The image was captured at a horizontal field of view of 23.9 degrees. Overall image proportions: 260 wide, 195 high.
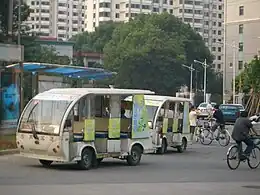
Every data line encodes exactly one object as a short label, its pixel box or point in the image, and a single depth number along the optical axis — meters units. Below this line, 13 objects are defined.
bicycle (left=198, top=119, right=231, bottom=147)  27.42
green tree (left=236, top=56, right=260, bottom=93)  56.34
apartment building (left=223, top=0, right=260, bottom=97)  91.44
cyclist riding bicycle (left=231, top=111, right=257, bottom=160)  17.39
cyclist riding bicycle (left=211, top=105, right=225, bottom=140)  27.42
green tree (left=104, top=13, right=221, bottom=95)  82.69
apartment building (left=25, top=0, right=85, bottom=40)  167.50
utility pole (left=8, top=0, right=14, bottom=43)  22.97
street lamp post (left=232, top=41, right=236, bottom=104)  88.77
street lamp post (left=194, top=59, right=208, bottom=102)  90.24
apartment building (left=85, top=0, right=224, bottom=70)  143.00
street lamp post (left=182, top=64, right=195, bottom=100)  86.55
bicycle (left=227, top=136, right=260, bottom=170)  17.39
